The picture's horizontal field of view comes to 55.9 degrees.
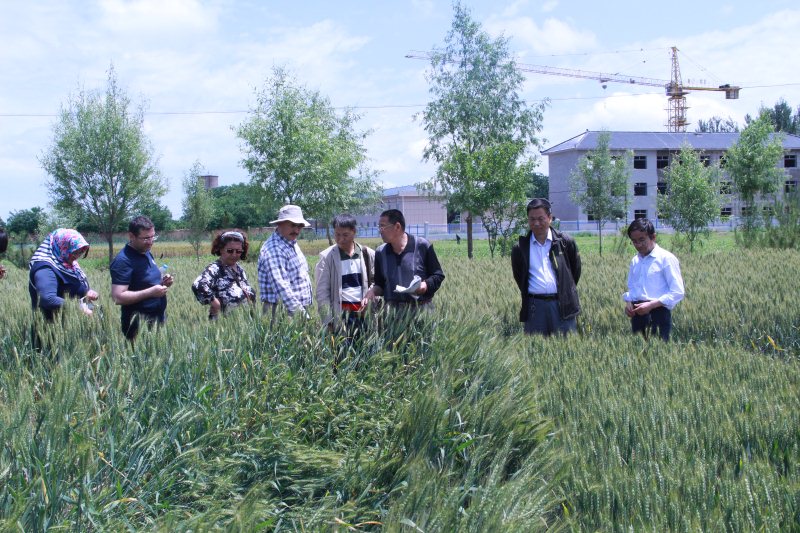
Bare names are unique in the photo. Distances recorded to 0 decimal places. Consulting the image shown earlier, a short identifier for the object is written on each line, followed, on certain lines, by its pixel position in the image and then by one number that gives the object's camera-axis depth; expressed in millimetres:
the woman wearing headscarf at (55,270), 5160
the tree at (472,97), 26828
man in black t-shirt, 5293
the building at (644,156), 66625
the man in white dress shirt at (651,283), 6016
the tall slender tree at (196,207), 36219
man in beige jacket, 5629
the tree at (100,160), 26359
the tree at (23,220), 64462
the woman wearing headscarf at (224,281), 5746
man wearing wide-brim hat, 5656
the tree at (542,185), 88125
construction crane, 111312
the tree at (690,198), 29766
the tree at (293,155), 26250
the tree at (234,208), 72038
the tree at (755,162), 30969
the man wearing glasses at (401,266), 5734
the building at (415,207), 75125
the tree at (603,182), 38031
